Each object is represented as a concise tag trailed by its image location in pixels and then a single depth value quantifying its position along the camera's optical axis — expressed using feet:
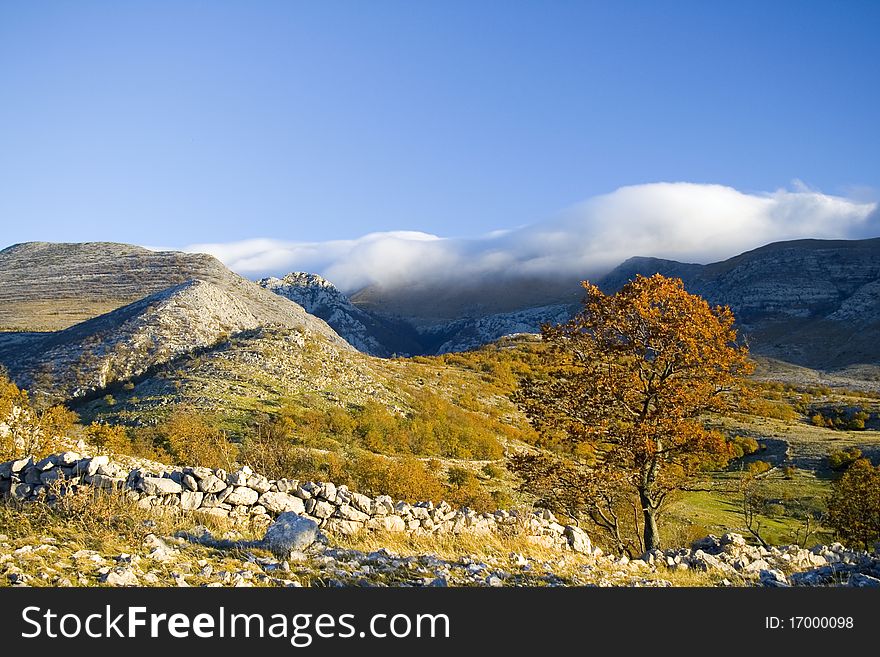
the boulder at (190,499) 37.88
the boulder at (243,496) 39.68
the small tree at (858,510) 86.69
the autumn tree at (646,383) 54.60
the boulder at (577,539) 47.80
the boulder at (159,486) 37.29
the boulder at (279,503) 40.83
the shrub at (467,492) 86.38
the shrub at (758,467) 145.37
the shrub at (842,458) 147.95
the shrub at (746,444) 168.92
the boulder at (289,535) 30.99
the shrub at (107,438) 84.05
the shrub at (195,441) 85.10
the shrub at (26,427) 65.77
